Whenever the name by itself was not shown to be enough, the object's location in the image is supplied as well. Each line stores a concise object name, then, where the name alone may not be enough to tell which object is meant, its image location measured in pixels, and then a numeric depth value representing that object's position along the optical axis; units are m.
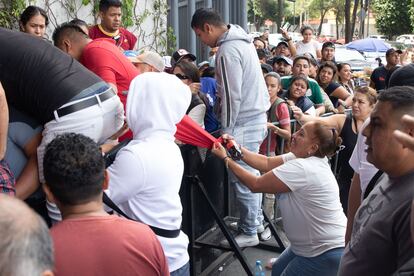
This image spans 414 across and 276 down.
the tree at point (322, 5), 78.75
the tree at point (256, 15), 69.45
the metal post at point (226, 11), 11.16
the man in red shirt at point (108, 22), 5.53
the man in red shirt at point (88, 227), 1.93
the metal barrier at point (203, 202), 4.08
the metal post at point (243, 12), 11.85
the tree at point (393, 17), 46.53
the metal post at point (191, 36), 10.48
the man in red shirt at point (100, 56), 3.53
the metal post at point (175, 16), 10.10
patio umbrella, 27.34
